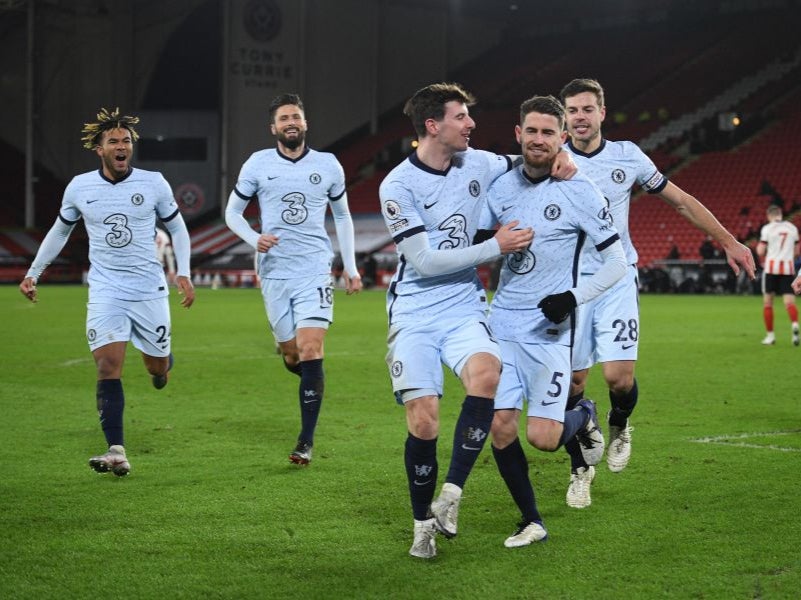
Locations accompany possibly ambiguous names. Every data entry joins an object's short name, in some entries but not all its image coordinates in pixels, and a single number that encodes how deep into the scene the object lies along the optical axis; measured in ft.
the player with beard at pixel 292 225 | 26.30
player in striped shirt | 53.06
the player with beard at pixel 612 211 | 21.89
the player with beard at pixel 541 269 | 17.56
